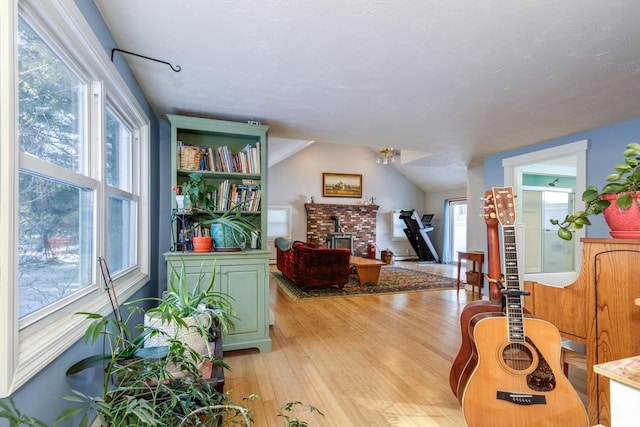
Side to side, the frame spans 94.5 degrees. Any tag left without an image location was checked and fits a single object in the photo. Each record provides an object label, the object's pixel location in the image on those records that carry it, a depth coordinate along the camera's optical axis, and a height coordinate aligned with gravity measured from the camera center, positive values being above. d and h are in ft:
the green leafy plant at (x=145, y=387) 2.51 -1.75
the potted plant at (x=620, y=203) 4.35 +0.18
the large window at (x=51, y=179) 2.71 +0.46
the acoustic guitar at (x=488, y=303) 5.44 -1.66
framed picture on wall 29.35 +3.09
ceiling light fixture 24.90 +5.30
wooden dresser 4.48 -1.51
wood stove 28.32 -2.41
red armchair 15.85 -2.82
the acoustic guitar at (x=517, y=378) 4.32 -2.47
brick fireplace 28.14 -0.70
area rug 15.51 -4.15
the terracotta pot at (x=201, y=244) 8.23 -0.81
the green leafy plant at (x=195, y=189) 8.27 +0.73
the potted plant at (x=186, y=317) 4.17 -1.56
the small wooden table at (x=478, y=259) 15.19 -2.29
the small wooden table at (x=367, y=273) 17.61 -3.46
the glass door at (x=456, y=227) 28.73 -1.17
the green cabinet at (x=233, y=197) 8.09 +0.56
